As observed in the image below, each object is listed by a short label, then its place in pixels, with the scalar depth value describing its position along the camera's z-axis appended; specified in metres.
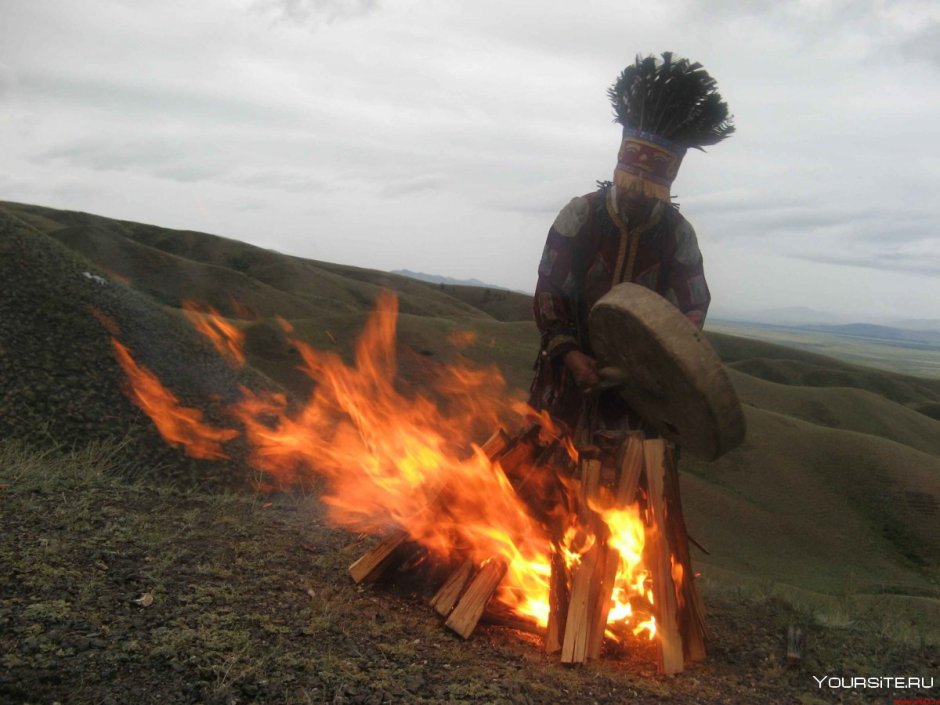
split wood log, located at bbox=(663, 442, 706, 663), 4.48
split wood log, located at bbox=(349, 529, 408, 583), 4.78
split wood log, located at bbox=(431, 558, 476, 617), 4.55
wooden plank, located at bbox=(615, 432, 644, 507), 4.59
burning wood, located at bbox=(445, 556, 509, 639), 4.38
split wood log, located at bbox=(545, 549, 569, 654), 4.30
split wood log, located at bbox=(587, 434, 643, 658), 4.29
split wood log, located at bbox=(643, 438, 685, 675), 4.25
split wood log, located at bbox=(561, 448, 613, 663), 4.17
